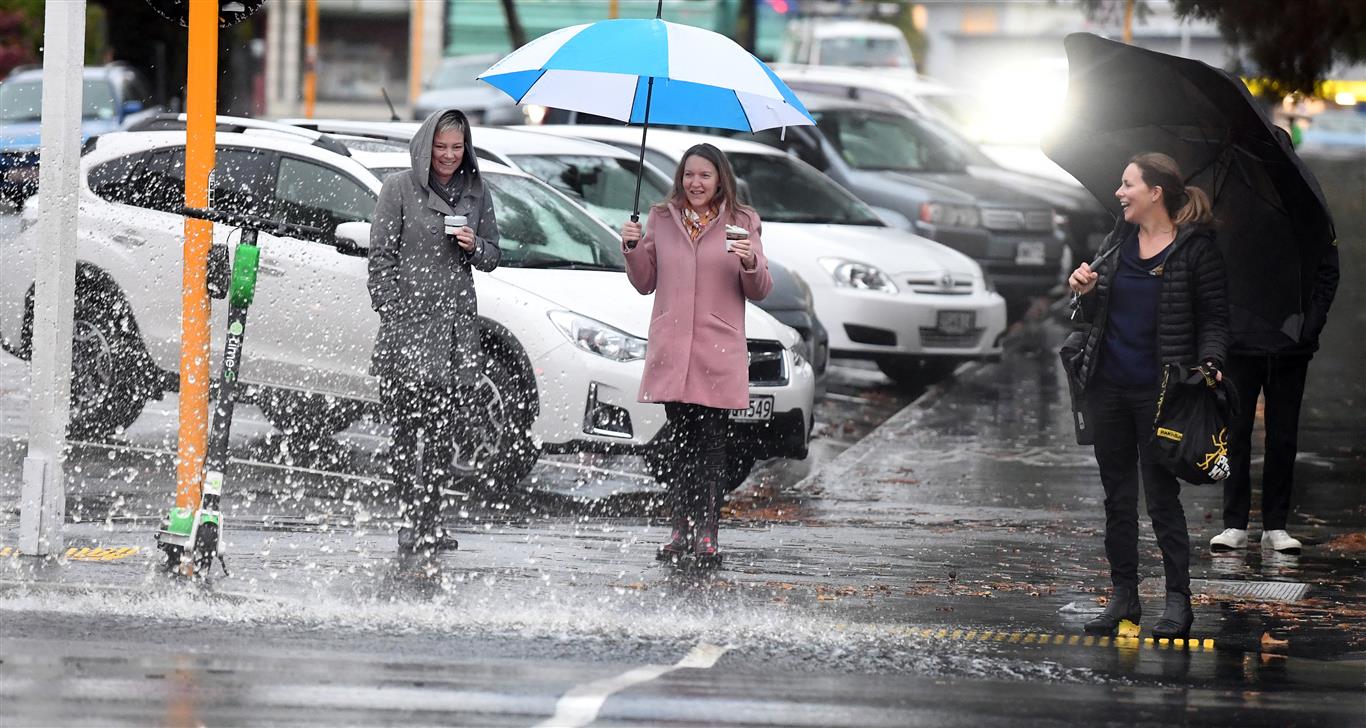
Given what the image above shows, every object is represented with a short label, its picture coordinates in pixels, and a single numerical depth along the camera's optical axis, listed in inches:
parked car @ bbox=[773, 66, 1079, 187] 1697.8
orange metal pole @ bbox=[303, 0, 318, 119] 3277.6
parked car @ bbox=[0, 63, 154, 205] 1909.4
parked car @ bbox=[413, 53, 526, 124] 2096.5
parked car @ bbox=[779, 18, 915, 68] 2864.2
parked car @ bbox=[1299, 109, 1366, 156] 4483.3
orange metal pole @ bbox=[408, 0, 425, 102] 4156.0
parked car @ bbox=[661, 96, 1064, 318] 1398.9
